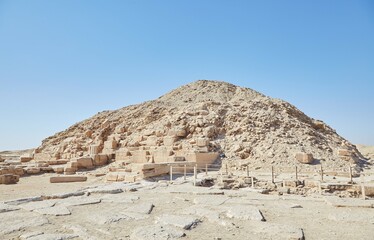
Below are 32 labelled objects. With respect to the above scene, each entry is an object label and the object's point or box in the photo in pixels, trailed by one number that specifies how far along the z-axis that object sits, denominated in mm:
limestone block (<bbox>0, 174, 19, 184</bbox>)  13602
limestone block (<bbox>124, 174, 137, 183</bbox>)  12471
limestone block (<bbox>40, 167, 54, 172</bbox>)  19438
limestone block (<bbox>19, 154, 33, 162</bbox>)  26750
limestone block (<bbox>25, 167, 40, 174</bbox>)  18573
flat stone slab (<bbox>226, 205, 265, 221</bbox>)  4598
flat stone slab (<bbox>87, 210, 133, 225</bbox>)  4391
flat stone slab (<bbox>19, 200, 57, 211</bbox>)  5259
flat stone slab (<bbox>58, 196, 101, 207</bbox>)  5680
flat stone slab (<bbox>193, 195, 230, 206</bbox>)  5738
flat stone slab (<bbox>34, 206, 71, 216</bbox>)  4828
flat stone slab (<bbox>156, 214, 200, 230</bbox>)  4143
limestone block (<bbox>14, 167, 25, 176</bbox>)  17309
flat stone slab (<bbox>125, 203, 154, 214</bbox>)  5035
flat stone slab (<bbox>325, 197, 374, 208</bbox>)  5671
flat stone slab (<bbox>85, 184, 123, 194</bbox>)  7178
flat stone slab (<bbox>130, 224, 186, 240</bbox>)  3590
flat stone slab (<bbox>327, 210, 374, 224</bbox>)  4600
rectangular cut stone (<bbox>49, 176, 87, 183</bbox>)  13770
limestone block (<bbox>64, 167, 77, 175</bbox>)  18578
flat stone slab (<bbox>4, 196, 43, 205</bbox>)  5700
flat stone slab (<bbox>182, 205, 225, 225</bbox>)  4524
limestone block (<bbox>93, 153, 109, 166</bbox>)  20998
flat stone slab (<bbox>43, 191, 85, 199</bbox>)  6480
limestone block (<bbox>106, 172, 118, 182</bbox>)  13305
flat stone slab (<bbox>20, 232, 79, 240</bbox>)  3533
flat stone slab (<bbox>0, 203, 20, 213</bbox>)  5034
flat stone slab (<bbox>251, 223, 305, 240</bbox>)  3694
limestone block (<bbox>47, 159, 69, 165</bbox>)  22641
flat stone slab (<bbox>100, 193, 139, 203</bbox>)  6015
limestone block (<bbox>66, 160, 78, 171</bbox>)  18844
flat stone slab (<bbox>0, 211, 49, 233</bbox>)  3982
